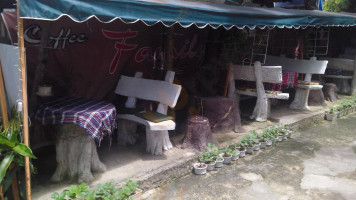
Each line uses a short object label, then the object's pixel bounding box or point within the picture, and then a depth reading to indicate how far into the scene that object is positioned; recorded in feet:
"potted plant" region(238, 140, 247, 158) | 16.77
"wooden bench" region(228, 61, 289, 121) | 21.31
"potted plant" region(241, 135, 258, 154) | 17.25
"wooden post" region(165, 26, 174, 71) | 17.75
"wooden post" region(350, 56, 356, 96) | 32.35
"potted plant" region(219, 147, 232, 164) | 15.75
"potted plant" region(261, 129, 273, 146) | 18.43
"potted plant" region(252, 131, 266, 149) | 18.12
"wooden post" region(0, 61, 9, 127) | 9.90
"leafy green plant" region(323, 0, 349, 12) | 50.52
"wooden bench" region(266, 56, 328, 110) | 25.94
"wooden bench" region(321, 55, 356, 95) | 31.96
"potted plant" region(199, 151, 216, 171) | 14.97
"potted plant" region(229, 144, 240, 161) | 16.11
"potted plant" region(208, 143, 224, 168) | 15.27
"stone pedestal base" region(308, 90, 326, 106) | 27.96
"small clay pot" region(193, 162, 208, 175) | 14.52
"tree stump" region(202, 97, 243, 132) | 19.40
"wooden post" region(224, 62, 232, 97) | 21.74
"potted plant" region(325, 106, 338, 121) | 25.22
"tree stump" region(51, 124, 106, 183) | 12.29
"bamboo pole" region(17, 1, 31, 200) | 9.23
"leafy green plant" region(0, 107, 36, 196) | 9.40
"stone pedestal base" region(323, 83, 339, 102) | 30.49
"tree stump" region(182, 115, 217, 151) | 16.40
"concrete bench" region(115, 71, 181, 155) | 15.20
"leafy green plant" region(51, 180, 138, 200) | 10.34
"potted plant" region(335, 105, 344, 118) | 25.95
